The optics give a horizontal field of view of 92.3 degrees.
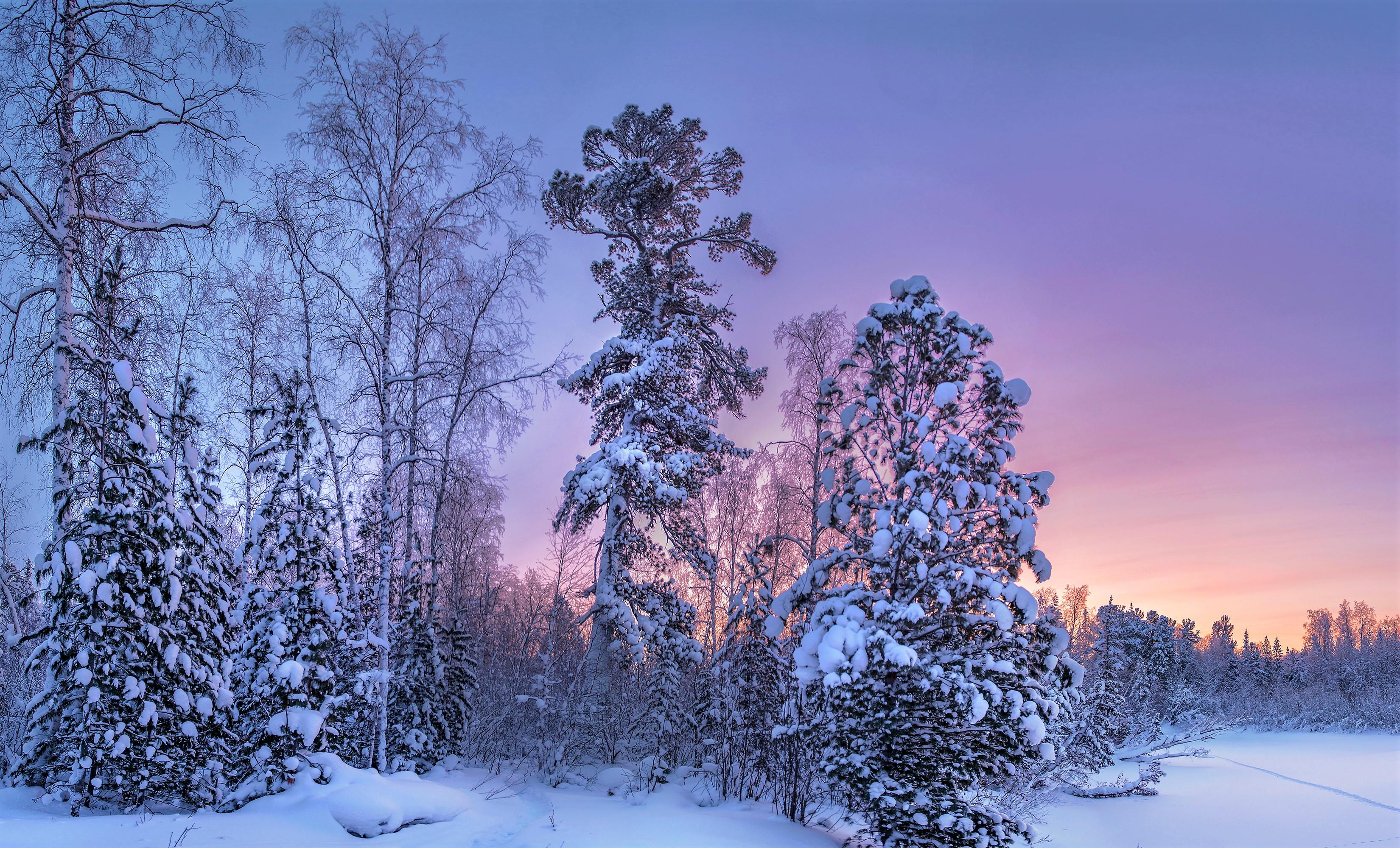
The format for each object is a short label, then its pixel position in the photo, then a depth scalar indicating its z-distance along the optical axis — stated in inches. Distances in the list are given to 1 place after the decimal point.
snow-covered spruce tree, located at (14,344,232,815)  234.1
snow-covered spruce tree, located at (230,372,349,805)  270.2
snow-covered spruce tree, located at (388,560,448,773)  406.9
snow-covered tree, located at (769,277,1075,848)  253.3
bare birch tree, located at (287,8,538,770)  366.0
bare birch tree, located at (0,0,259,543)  273.3
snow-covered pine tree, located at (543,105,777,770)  466.9
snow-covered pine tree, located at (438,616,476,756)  443.5
